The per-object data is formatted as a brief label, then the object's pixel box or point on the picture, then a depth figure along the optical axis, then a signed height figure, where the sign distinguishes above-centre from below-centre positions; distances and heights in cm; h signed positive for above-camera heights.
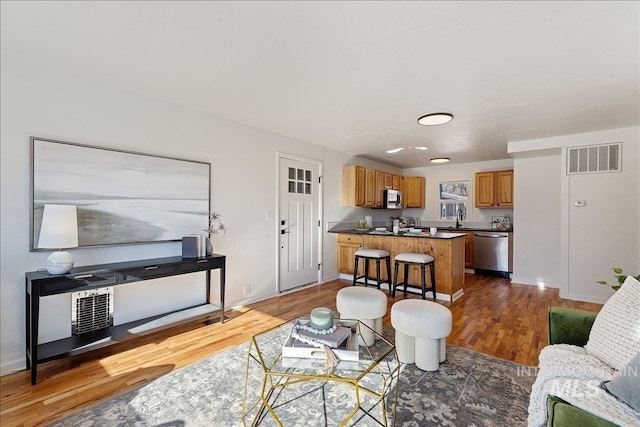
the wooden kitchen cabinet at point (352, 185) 543 +54
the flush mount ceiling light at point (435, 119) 335 +114
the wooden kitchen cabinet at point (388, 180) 647 +78
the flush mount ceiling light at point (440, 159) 608 +117
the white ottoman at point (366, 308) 259 -86
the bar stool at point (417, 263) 398 -73
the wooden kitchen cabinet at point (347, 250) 523 -67
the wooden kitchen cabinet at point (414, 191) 725 +57
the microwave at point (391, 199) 637 +33
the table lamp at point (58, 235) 220 -17
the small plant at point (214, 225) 341 -15
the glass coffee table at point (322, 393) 156 -123
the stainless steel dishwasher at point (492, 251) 559 -73
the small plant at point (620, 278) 200 -44
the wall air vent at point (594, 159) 399 +80
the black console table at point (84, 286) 210 -58
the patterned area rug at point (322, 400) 172 -123
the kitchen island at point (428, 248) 414 -56
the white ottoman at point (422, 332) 223 -93
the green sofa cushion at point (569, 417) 101 -74
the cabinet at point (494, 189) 596 +53
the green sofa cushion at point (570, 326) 180 -72
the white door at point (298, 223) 443 -15
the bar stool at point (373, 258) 446 -69
